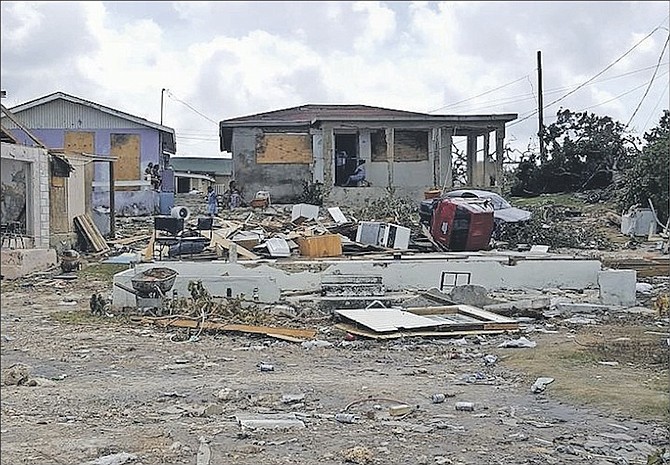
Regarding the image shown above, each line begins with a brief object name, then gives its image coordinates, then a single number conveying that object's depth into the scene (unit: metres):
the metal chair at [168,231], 15.30
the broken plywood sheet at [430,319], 9.42
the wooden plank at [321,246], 14.20
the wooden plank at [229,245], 13.73
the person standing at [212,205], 22.70
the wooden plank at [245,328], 9.23
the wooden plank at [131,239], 18.45
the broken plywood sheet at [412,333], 9.16
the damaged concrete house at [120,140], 24.55
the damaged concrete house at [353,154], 24.89
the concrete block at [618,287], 11.76
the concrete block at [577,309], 11.02
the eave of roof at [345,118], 24.58
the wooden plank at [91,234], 17.69
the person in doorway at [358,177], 25.08
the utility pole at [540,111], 32.78
